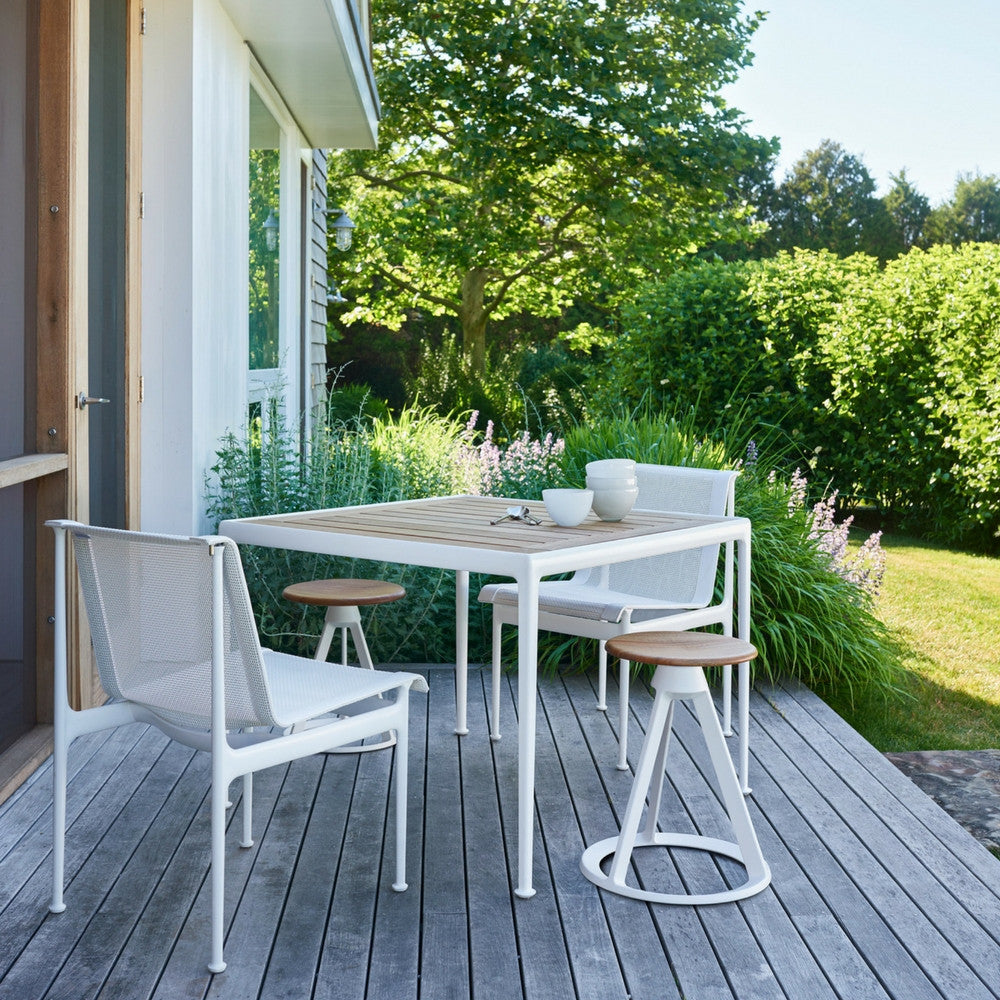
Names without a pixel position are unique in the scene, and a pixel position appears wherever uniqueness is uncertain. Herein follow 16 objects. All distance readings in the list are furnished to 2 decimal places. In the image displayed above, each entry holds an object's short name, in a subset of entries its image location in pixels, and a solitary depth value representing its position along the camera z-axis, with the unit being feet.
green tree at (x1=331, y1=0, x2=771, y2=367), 43.11
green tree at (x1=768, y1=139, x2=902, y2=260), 104.53
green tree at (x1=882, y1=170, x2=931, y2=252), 107.86
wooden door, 10.18
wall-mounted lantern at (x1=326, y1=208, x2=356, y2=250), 32.60
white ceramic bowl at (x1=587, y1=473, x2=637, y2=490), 10.37
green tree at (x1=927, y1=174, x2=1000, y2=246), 108.58
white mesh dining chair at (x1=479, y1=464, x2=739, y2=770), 11.27
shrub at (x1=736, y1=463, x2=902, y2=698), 15.29
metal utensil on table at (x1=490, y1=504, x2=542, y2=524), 10.56
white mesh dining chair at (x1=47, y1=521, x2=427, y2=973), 7.16
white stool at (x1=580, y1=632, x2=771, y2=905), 8.52
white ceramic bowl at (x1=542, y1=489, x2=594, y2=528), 9.96
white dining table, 8.32
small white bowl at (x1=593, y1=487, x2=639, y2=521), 10.41
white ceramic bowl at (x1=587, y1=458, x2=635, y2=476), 10.44
